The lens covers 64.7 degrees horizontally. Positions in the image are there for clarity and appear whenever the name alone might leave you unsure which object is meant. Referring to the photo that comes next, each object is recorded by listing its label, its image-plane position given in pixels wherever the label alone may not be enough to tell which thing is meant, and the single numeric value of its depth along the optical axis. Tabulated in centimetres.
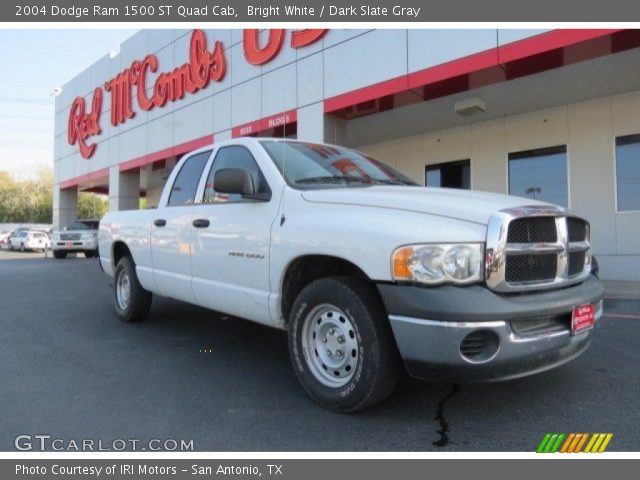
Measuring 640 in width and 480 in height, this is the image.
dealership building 942
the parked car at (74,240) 1978
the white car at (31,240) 2975
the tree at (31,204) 6172
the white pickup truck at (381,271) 277
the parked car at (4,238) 3496
